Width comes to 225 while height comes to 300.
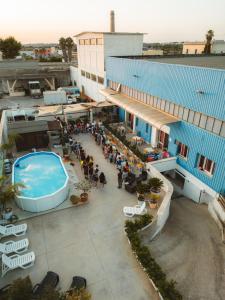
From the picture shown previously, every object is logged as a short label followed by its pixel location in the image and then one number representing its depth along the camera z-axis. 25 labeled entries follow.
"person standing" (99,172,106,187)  17.91
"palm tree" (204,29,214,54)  64.59
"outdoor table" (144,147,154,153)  22.18
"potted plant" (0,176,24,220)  13.90
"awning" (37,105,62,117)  26.14
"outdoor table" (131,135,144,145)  24.33
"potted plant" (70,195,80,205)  16.14
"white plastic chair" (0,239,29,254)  12.34
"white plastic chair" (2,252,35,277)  11.55
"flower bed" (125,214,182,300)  10.25
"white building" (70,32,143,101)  32.08
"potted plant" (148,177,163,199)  16.25
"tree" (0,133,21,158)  19.64
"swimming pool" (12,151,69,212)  15.47
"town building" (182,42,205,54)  71.00
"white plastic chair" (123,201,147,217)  14.91
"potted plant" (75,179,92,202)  16.43
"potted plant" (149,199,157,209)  15.49
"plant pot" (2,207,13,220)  14.53
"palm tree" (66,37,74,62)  71.69
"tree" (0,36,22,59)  76.31
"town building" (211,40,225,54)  69.81
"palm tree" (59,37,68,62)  71.50
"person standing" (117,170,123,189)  17.69
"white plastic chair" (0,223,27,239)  13.36
